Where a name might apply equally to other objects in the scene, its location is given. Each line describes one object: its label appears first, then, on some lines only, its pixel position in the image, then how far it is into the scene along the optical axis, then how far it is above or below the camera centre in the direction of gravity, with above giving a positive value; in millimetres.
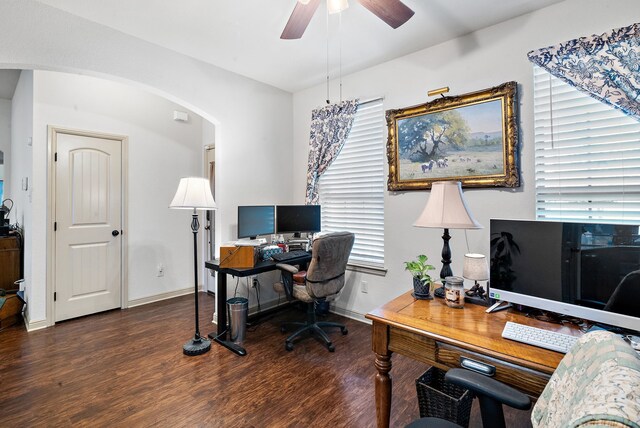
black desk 2758 -697
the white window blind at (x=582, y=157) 1980 +404
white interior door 3322 -69
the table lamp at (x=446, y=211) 1759 +29
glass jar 1705 -440
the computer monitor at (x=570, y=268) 1288 -256
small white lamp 1767 -335
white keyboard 1203 -518
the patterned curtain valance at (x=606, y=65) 1868 +985
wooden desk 1156 -546
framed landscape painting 2373 +658
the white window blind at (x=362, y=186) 3246 +348
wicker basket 1570 -1008
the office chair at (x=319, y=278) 2633 -577
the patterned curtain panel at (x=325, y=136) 3404 +950
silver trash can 2816 -955
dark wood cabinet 3527 -503
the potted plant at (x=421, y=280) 1838 -396
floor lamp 2561 +146
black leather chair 977 -597
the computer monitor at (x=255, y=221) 3160 -39
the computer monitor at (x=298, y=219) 3473 -24
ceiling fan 1778 +1268
